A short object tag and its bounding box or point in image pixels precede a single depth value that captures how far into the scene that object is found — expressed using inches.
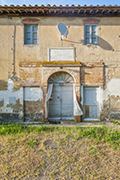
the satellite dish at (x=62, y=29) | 265.7
